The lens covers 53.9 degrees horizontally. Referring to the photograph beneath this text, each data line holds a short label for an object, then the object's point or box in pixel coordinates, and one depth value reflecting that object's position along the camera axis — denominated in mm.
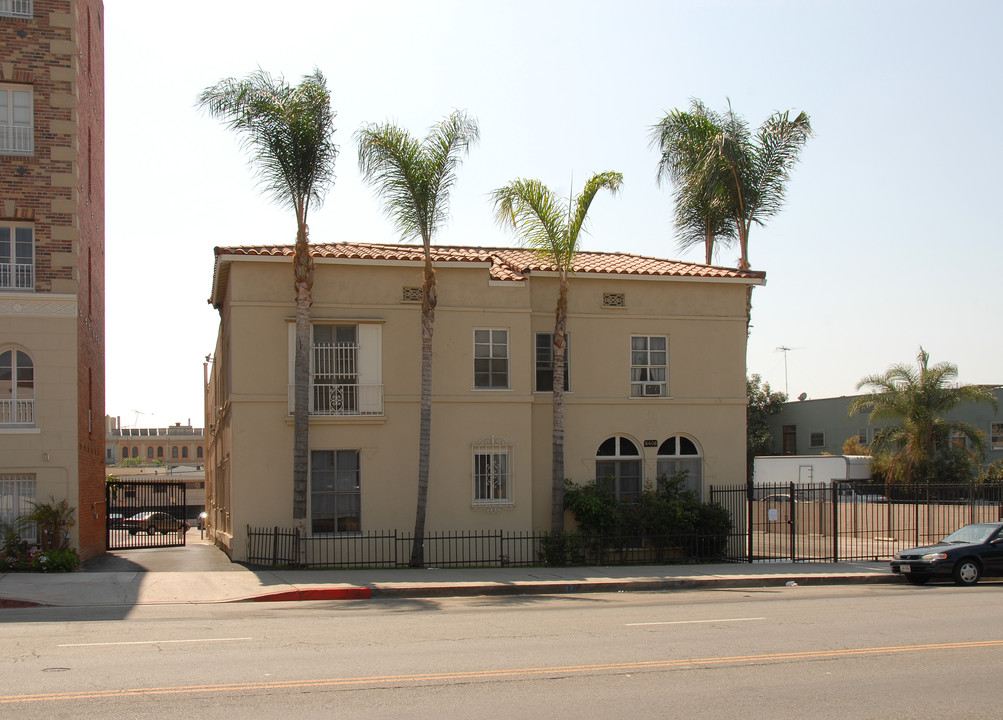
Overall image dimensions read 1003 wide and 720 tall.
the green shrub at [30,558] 19531
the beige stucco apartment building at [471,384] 22109
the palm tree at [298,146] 21062
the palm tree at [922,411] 38531
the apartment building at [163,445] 118562
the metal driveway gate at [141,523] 30547
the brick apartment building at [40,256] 20547
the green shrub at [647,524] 23172
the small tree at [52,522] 20094
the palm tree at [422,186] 21375
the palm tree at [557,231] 22391
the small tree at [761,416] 58969
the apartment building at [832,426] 47562
